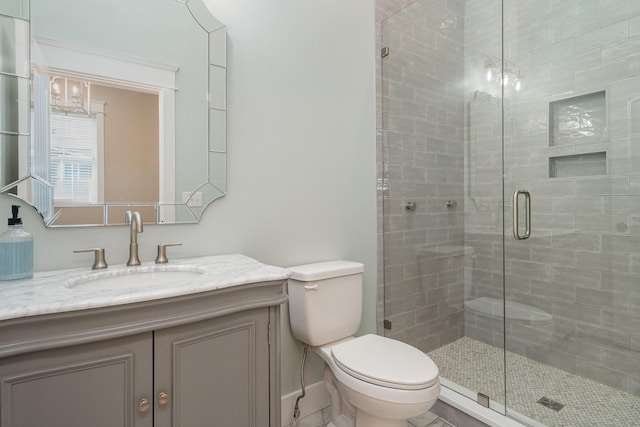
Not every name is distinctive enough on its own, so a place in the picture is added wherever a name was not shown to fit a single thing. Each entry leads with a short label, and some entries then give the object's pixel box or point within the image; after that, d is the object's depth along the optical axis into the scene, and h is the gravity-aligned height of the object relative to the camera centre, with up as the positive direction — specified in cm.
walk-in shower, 185 +11
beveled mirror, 114 +42
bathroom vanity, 76 -37
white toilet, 121 -61
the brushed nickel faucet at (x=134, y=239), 125 -9
